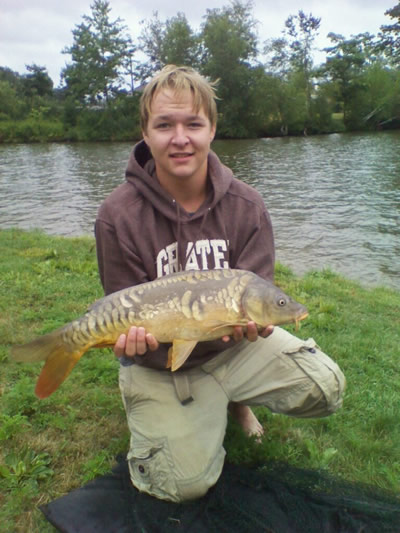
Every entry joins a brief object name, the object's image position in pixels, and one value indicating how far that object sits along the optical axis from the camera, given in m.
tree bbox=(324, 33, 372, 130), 44.91
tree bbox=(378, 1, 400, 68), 47.94
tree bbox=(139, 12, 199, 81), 45.25
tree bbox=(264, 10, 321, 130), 43.44
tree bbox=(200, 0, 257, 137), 41.62
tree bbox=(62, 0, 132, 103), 50.88
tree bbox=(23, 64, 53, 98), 59.70
